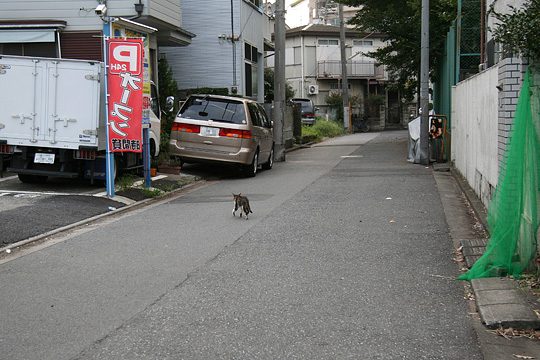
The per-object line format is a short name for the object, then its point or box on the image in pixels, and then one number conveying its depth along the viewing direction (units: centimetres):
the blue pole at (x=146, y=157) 1382
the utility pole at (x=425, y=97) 1994
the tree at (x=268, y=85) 3678
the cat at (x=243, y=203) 1049
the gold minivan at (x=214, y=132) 1619
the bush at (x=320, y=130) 3453
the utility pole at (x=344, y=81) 4194
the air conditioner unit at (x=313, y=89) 5080
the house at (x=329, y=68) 5116
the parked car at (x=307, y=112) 4266
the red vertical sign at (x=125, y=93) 1224
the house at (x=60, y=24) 1761
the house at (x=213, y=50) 2412
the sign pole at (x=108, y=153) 1224
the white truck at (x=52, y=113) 1273
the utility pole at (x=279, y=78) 2202
